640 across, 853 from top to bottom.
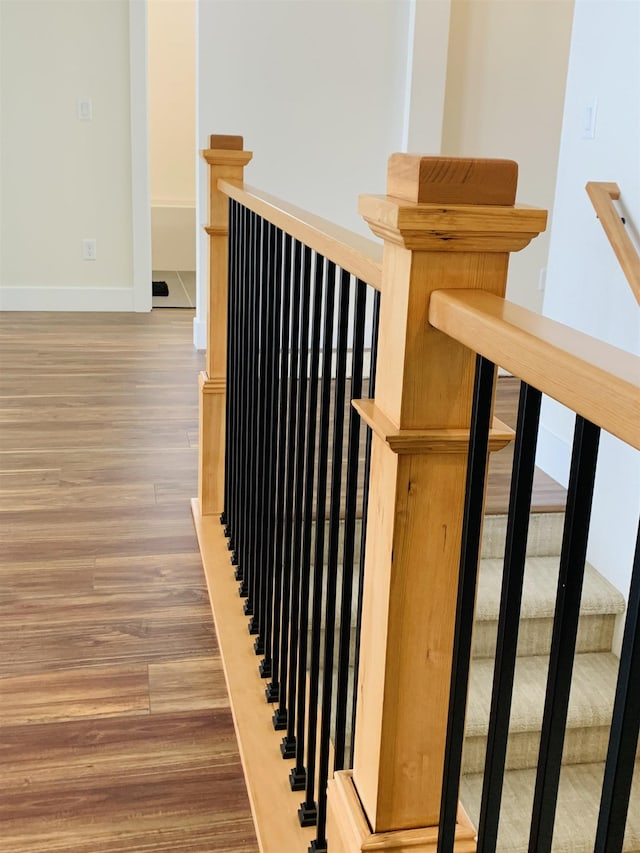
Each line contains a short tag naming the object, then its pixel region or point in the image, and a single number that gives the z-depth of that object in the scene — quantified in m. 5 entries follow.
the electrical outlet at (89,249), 5.74
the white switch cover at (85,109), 5.49
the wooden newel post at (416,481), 0.83
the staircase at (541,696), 2.51
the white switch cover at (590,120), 2.90
